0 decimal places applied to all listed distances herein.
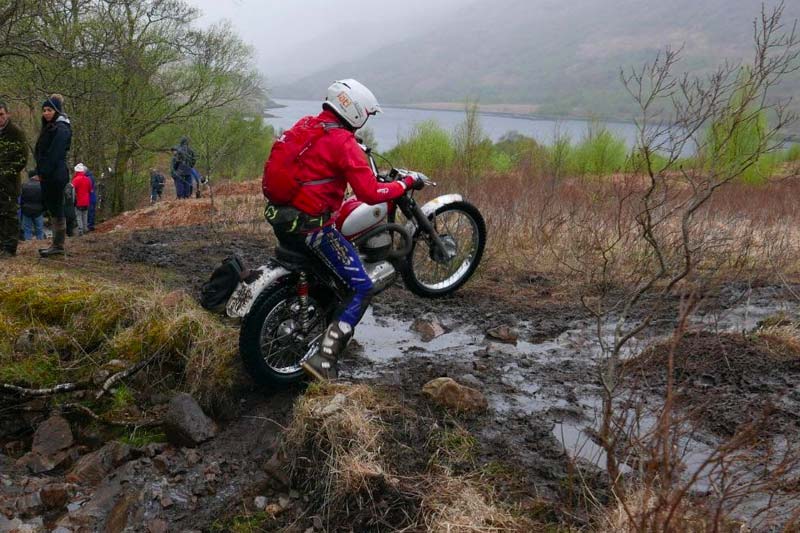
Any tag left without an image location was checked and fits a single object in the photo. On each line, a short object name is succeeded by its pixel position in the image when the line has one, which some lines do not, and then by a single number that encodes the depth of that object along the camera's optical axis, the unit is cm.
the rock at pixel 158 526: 375
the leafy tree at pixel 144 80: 1653
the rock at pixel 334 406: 404
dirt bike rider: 448
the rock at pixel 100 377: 513
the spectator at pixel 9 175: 785
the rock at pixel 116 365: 520
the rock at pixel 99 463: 436
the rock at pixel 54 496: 411
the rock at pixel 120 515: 387
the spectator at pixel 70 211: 1307
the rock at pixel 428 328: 586
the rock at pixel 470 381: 472
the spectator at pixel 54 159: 786
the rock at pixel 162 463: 430
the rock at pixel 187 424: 451
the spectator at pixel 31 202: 1229
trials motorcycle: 461
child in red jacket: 1495
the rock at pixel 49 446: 457
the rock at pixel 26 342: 539
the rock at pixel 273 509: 373
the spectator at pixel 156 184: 2350
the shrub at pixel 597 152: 2441
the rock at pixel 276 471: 394
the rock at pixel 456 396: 433
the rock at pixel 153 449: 446
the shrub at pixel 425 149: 1878
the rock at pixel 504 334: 575
